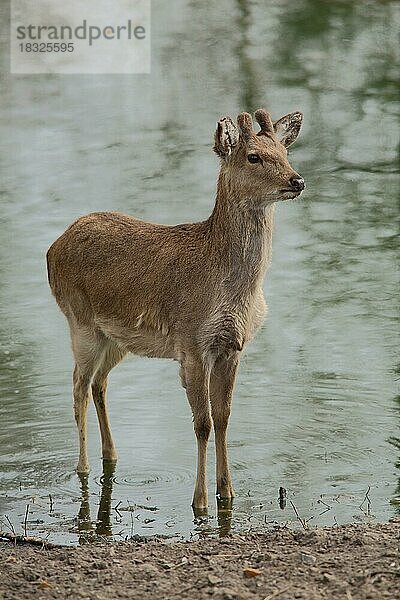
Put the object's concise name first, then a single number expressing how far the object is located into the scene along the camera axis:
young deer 15.87
